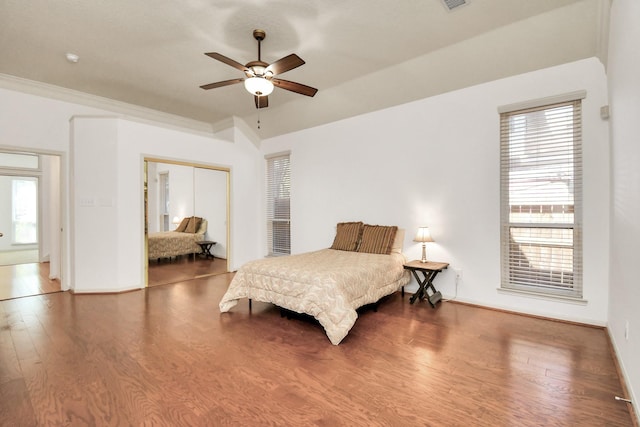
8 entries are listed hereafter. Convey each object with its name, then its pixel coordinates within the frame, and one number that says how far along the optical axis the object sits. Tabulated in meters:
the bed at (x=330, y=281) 2.88
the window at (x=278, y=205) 6.27
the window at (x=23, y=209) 8.17
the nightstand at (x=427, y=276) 3.85
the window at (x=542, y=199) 3.29
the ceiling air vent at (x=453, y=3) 2.78
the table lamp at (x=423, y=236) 4.02
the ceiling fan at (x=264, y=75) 2.75
